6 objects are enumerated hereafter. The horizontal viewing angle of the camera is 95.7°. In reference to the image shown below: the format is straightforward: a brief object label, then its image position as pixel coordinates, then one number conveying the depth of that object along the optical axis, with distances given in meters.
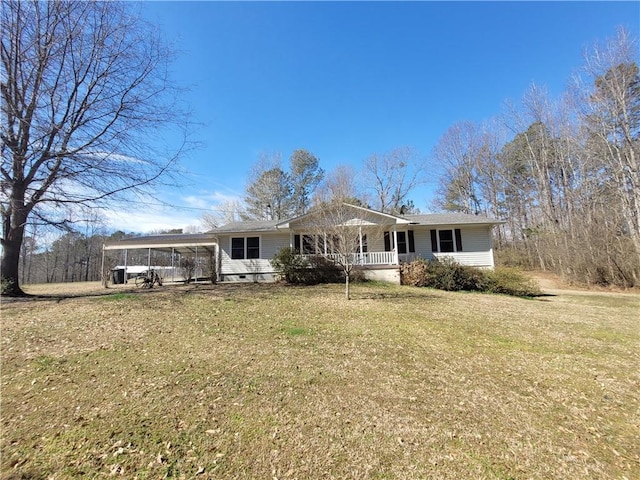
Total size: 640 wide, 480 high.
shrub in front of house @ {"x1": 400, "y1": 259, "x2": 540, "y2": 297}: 13.37
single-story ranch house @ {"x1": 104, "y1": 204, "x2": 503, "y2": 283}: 16.30
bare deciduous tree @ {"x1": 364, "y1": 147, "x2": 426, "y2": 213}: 30.83
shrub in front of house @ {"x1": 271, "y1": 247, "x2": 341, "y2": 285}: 15.12
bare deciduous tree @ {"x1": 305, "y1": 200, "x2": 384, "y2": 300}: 11.58
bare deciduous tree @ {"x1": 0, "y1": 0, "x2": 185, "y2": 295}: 8.57
